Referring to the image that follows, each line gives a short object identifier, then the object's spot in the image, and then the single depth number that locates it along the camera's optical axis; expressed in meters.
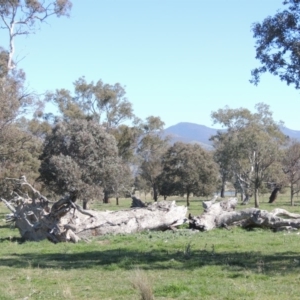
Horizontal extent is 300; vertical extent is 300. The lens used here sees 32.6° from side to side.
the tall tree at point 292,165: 60.84
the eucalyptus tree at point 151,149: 76.31
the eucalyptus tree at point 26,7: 37.44
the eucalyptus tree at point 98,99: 66.12
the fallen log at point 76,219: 20.45
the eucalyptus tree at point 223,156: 58.26
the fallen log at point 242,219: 22.72
